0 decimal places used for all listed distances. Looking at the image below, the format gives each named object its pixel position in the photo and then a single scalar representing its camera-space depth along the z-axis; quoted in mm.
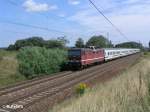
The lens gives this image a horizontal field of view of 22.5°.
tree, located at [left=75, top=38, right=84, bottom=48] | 112125
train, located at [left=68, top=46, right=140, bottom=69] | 43406
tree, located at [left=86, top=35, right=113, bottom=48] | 130000
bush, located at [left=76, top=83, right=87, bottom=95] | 18141
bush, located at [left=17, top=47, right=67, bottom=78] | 38322
